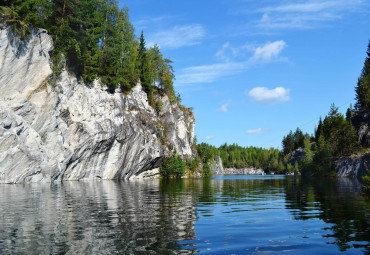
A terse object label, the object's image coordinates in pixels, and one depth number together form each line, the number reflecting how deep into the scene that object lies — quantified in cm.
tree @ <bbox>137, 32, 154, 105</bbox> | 9050
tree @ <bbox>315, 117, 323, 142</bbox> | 15100
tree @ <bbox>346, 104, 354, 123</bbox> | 15464
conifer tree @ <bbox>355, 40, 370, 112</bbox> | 10464
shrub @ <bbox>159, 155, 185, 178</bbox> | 9012
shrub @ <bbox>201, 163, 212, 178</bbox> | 12646
